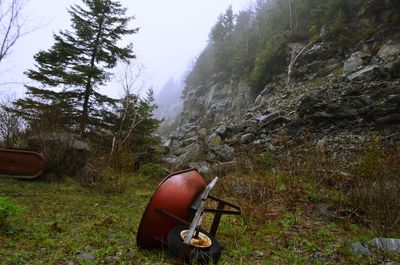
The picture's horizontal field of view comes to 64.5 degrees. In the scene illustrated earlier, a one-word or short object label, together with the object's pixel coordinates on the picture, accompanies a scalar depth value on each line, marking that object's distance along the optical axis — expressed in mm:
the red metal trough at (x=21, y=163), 10227
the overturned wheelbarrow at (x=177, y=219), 4309
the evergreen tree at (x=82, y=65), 14641
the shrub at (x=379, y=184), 5695
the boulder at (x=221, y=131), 17323
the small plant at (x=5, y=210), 4957
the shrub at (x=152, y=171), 12930
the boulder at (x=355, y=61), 17922
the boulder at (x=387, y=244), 4591
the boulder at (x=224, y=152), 12914
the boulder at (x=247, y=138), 14500
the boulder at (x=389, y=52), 16053
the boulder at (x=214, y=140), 16542
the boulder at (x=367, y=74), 14612
